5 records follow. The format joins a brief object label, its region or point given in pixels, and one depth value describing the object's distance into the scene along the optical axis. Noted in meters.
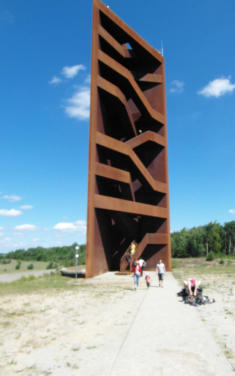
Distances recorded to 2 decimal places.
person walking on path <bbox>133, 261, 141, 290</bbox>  15.77
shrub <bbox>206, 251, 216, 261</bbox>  57.72
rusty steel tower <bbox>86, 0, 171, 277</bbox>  23.73
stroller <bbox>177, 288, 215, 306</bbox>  11.23
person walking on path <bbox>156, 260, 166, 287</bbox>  16.75
